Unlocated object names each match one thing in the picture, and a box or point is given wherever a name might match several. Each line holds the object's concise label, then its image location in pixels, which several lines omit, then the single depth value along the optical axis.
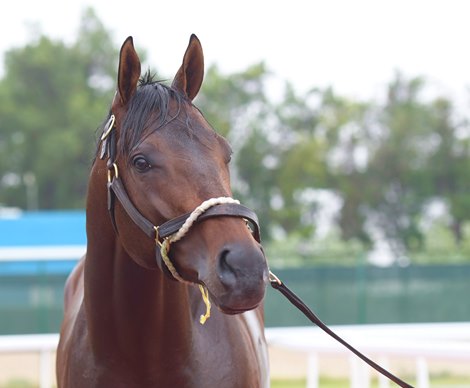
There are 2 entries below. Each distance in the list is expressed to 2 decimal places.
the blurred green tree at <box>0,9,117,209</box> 72.75
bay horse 5.41
